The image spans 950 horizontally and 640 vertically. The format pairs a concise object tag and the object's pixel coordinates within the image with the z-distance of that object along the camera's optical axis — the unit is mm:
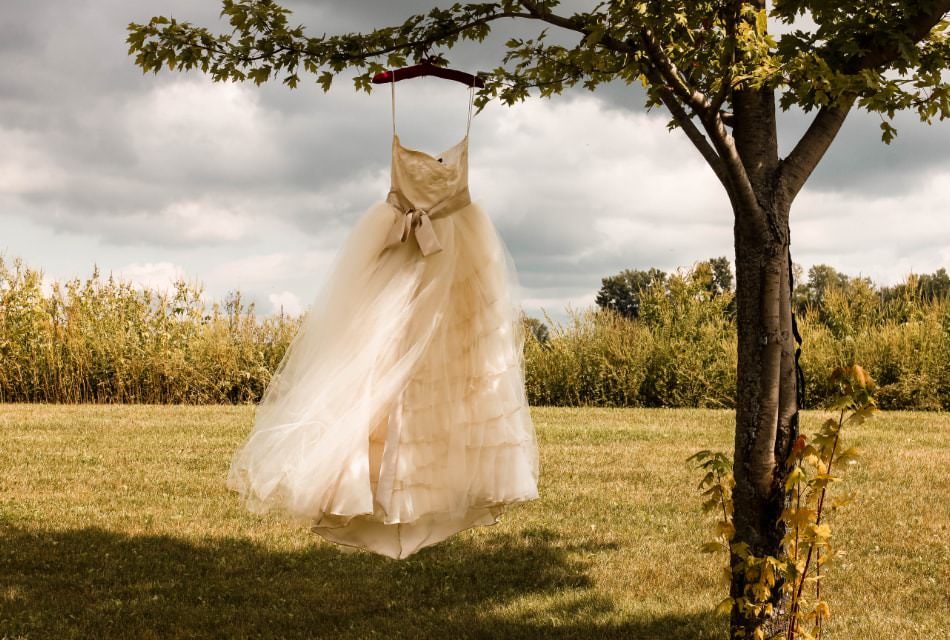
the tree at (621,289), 27844
